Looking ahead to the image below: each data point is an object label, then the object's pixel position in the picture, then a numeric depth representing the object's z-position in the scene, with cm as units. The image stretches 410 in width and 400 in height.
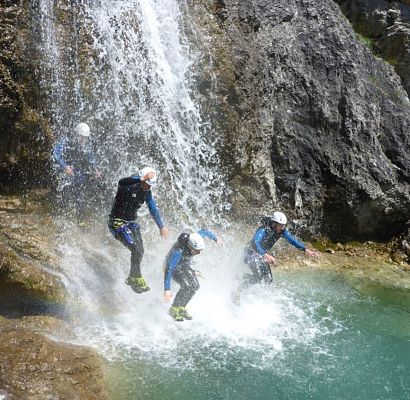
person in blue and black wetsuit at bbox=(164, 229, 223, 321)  852
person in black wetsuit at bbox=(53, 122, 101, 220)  1016
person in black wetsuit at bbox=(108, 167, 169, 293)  887
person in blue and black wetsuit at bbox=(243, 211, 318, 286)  1004
